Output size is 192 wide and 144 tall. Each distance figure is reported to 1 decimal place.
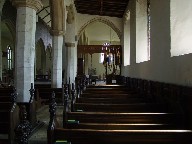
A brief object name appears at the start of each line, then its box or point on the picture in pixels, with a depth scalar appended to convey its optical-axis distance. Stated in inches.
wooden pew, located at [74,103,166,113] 169.0
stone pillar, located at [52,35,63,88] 371.9
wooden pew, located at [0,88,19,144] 149.1
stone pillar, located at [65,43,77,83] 538.0
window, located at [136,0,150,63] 360.5
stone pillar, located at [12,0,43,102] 218.2
